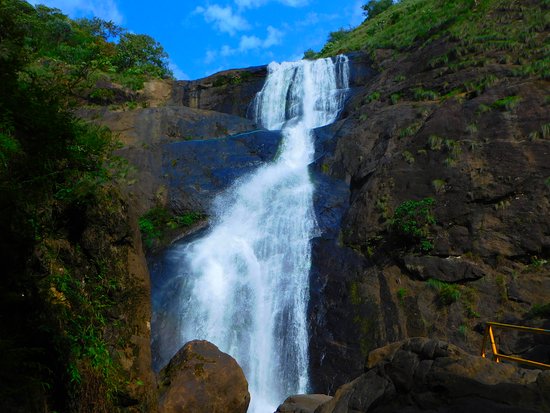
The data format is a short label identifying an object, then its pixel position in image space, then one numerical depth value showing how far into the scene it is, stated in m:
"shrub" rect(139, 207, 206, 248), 18.31
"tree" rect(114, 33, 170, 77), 36.28
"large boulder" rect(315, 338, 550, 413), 5.90
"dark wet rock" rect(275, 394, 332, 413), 10.40
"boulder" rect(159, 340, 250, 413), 9.14
